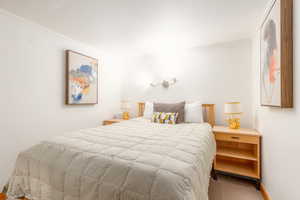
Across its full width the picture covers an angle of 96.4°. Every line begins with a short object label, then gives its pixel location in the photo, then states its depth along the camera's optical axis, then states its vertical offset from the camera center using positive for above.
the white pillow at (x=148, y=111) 2.93 -0.24
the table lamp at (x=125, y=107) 3.38 -0.18
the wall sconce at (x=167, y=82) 3.16 +0.43
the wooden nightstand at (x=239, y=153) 1.95 -0.86
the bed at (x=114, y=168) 0.83 -0.50
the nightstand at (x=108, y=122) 3.18 -0.53
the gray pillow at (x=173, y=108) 2.49 -0.15
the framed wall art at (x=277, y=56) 1.12 +0.43
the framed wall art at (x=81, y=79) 2.52 +0.43
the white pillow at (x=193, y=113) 2.49 -0.24
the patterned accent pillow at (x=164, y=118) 2.42 -0.32
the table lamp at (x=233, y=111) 2.20 -0.18
